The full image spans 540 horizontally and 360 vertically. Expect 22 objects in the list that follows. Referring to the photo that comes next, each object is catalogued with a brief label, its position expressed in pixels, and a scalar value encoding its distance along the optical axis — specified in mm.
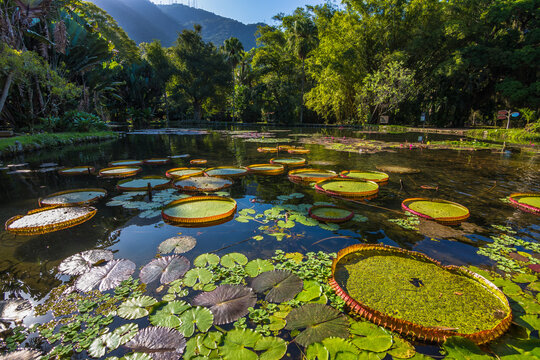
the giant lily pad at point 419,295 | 1437
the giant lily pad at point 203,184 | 4281
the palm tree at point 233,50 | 34344
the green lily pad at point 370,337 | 1363
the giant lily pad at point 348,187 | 4043
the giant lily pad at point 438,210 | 3052
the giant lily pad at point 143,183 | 4381
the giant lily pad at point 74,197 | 3557
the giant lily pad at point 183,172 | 5040
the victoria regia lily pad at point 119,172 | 5398
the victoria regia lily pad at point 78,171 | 5727
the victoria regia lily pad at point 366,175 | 4815
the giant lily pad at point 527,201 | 3392
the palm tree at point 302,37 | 24031
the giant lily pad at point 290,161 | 6574
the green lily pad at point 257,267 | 2117
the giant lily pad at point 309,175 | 4938
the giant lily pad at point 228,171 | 5330
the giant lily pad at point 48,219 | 2855
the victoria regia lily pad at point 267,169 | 5621
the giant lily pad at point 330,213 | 3141
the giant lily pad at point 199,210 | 3075
